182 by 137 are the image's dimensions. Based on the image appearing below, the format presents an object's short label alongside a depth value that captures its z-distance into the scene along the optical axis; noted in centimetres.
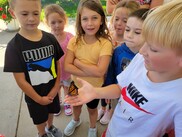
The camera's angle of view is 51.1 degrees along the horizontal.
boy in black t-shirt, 134
